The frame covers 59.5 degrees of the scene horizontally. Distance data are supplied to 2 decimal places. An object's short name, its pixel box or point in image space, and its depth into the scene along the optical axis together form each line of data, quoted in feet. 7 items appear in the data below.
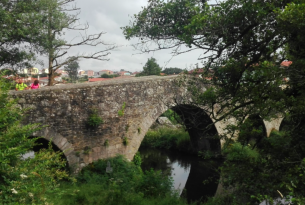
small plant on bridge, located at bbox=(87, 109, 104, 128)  22.70
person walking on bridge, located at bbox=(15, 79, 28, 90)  25.41
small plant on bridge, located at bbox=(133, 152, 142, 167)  27.27
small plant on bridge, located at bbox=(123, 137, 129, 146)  25.70
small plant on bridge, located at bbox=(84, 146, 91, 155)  23.03
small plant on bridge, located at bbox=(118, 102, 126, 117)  24.89
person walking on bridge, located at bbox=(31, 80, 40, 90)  26.26
